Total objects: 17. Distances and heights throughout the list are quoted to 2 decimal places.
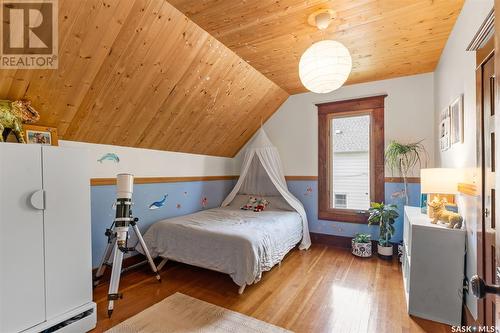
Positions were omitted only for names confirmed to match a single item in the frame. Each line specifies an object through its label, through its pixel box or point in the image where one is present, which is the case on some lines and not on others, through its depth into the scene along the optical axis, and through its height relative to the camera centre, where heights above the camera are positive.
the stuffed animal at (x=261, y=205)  3.72 -0.66
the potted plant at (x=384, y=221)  3.06 -0.78
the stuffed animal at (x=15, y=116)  1.71 +0.38
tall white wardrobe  1.46 -0.51
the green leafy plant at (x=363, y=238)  3.26 -1.05
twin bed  2.26 -0.74
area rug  1.76 -1.24
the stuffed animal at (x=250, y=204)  3.83 -0.66
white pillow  4.05 -0.64
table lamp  1.94 -0.16
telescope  1.94 -0.62
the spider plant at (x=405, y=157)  3.13 +0.08
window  3.45 +0.09
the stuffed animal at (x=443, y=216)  1.87 -0.44
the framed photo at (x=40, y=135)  1.97 +0.27
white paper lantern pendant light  1.75 +0.75
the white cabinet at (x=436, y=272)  1.80 -0.87
